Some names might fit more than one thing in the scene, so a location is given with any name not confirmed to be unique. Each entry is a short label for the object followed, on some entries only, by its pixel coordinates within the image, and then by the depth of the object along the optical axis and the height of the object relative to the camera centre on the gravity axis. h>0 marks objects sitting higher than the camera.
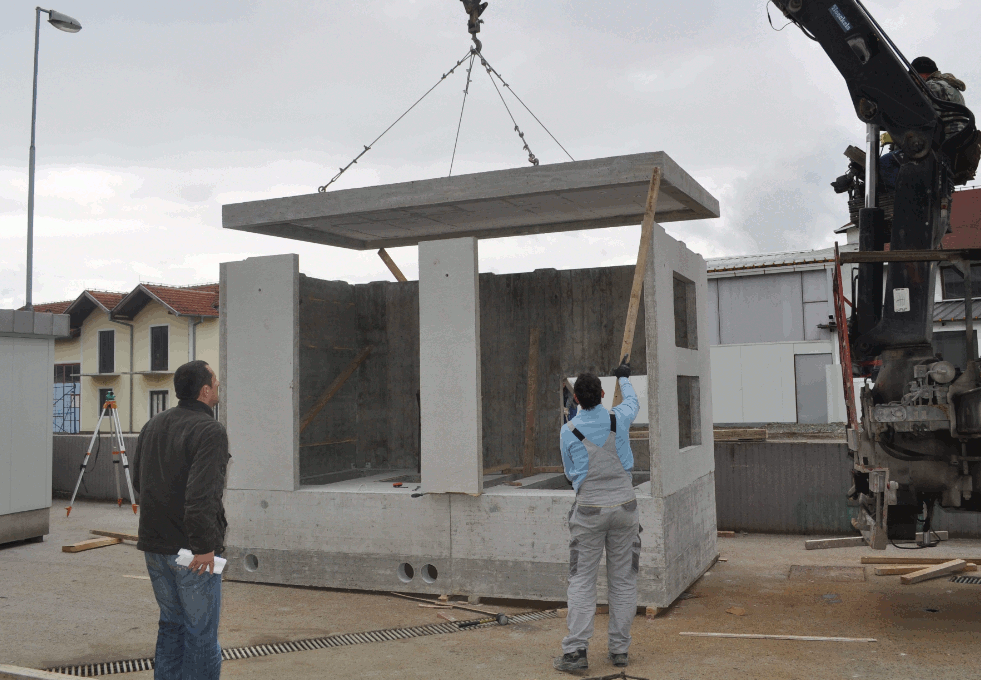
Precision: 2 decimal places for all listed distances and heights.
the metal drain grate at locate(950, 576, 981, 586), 8.93 -1.89
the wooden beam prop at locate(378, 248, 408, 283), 11.50 +1.90
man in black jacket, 4.52 -0.56
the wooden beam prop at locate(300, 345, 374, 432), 10.34 +0.22
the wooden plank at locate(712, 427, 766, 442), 12.74 -0.50
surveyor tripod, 15.69 -0.70
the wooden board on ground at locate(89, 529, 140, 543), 12.23 -1.74
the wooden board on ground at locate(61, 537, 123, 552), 11.49 -1.77
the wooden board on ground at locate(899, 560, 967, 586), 8.95 -1.81
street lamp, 15.41 +7.03
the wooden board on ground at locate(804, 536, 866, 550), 10.07 -1.68
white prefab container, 11.73 -0.06
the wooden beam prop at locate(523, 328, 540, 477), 10.71 -0.06
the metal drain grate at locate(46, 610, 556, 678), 6.48 -1.93
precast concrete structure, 8.42 -0.16
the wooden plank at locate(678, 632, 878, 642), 6.96 -1.91
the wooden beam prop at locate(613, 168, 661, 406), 7.95 +1.42
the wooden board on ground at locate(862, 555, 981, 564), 9.80 -1.85
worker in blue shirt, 6.28 -0.83
